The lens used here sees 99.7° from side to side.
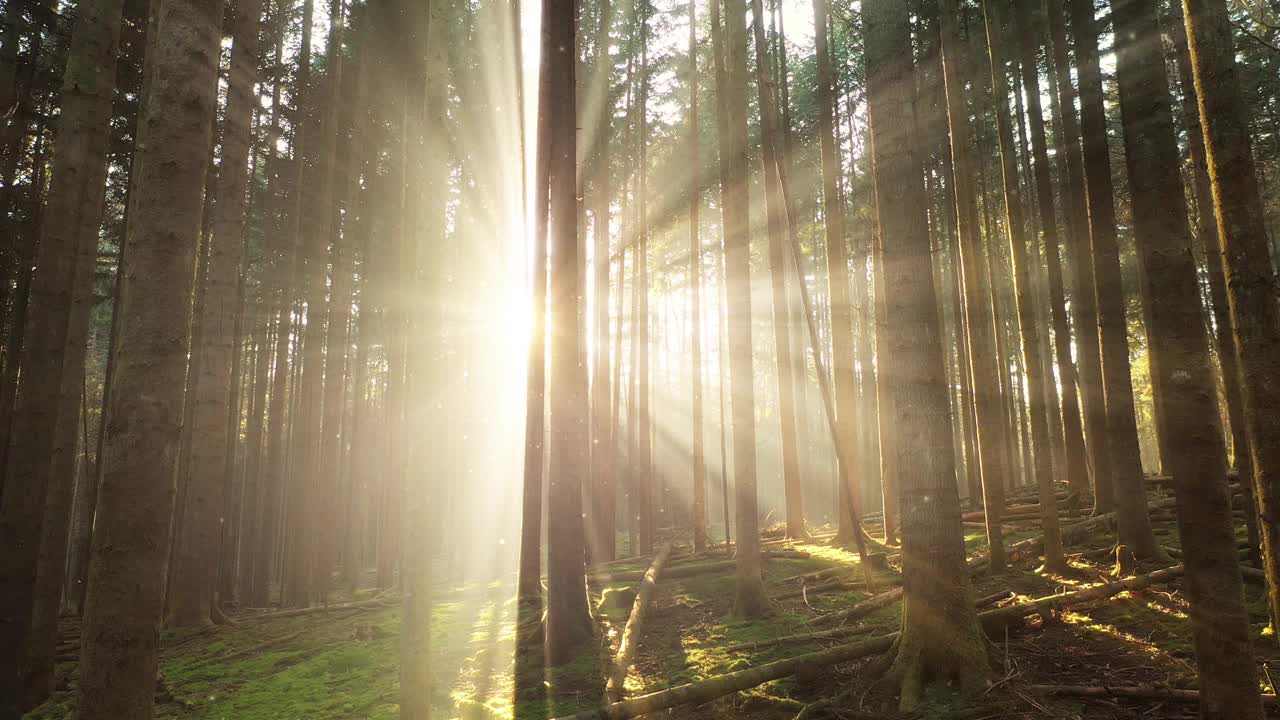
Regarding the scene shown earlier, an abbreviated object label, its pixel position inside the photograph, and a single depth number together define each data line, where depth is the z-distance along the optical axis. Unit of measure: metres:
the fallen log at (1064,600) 4.91
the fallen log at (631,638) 4.18
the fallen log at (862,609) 6.21
